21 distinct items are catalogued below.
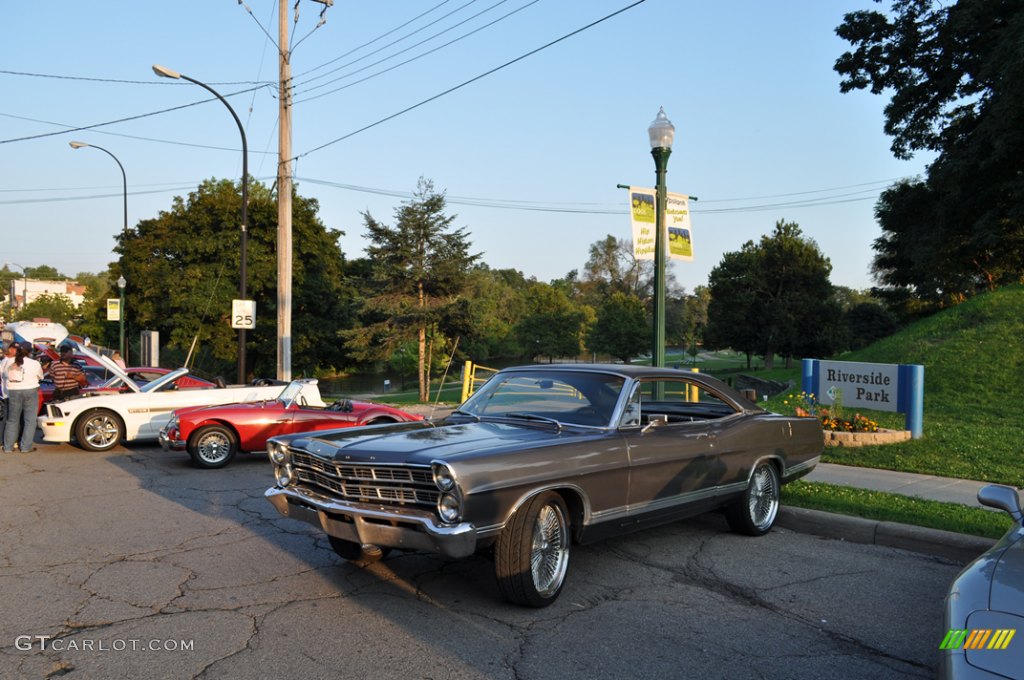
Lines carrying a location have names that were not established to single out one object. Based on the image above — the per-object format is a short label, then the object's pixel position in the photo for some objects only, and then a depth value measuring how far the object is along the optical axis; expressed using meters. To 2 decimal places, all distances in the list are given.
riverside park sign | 11.22
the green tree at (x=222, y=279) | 37.41
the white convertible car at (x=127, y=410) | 11.55
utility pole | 17.64
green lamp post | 10.76
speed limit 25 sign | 18.55
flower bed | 11.13
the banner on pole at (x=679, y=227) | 11.16
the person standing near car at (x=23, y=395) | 11.01
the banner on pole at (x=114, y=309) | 29.34
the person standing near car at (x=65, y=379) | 12.32
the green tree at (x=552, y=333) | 73.88
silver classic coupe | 4.43
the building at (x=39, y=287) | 138.88
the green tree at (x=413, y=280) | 34.44
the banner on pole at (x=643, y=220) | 10.76
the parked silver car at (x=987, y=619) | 2.29
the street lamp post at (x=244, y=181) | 18.95
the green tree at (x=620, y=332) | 68.94
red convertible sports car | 10.09
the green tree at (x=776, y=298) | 49.75
